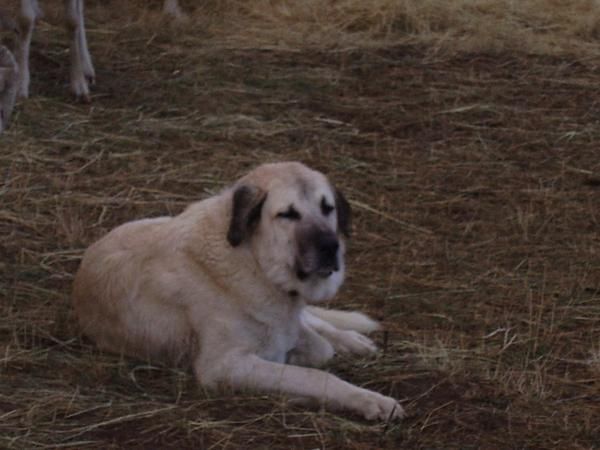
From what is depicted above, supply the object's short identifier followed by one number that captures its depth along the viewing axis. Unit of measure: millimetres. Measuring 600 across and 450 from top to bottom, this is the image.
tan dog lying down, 10984
